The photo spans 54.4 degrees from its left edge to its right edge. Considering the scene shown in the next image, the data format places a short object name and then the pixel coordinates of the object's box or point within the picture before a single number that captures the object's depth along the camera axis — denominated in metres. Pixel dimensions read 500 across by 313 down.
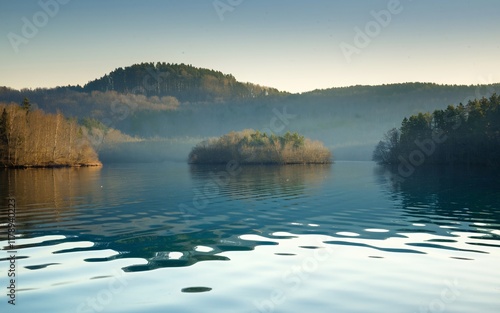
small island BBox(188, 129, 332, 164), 155.00
